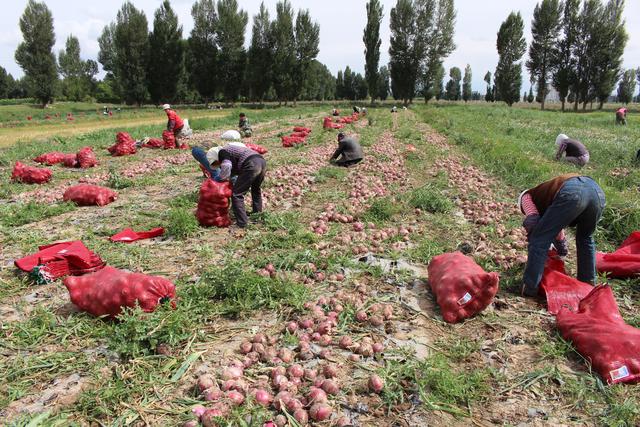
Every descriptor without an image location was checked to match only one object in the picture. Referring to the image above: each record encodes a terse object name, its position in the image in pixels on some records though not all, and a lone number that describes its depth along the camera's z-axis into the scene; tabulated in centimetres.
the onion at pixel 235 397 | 276
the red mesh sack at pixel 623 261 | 470
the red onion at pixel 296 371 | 302
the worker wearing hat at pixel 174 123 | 1438
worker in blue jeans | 399
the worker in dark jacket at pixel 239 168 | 630
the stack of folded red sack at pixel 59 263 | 450
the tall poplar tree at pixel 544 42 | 5025
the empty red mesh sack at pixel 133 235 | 575
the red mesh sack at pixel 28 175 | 956
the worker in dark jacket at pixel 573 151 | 1055
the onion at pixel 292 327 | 356
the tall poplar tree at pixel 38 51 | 4625
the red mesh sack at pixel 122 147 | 1333
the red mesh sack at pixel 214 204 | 615
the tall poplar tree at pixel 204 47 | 5069
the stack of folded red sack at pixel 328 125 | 1943
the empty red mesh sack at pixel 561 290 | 399
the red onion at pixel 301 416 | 262
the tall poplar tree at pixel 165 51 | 4916
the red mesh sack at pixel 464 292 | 379
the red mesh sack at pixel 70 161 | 1161
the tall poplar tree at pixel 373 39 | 5550
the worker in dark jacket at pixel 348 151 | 1098
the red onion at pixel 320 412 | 266
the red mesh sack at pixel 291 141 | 1465
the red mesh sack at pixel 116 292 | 364
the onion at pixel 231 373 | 297
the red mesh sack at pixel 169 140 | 1432
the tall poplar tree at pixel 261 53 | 5025
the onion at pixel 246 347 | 332
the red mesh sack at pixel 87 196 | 762
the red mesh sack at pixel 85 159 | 1152
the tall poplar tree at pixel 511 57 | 5181
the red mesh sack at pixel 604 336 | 298
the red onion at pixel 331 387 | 287
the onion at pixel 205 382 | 289
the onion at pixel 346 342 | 339
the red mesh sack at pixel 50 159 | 1193
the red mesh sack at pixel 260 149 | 1252
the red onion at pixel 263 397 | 277
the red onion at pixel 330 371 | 304
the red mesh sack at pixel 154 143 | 1475
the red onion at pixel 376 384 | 291
